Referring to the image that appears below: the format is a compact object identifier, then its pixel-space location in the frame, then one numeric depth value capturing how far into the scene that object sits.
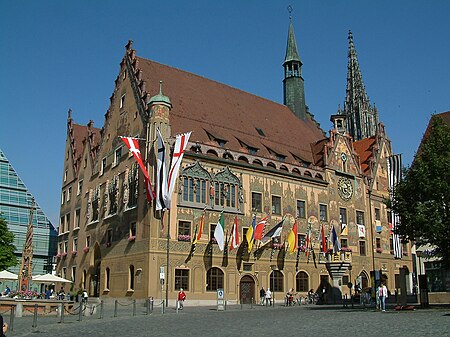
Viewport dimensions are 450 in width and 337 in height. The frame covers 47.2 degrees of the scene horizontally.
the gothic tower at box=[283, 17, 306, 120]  55.94
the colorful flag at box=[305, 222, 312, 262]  42.06
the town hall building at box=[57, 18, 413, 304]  36.00
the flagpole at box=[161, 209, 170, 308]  33.97
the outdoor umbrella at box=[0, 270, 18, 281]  35.12
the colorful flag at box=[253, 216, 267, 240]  36.72
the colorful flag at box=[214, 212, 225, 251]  34.81
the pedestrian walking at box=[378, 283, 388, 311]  25.17
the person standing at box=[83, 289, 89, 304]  38.31
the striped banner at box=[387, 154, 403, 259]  47.47
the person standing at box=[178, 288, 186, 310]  31.58
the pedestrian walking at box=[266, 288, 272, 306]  36.24
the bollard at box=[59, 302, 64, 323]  21.63
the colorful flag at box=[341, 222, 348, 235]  45.56
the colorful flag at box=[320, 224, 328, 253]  42.12
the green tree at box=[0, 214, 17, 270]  46.78
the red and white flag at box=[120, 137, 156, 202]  34.41
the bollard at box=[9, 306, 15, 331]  17.48
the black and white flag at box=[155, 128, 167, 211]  34.00
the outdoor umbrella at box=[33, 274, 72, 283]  37.34
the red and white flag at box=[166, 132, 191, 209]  33.94
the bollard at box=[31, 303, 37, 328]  18.55
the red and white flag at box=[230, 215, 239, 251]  35.92
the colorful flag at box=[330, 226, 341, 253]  40.84
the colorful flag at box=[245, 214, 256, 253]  36.71
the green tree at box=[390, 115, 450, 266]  26.80
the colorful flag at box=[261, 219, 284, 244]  38.12
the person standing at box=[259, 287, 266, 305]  36.88
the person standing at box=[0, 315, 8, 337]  8.48
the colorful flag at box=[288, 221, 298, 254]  38.47
